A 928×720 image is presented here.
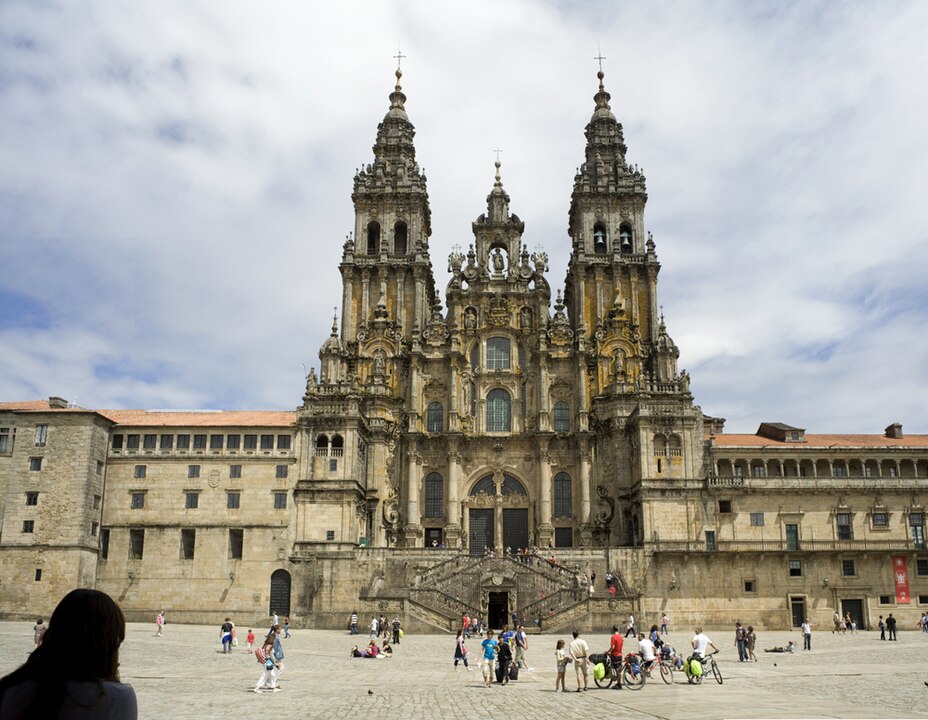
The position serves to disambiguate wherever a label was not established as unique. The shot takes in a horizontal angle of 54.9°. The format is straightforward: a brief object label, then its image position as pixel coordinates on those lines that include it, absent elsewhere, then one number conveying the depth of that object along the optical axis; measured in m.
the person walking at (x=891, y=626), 48.06
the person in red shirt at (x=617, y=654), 24.85
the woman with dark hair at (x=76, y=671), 4.46
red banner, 59.04
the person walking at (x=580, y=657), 24.33
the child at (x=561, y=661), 24.11
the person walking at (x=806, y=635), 41.44
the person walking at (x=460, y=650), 30.28
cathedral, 58.62
